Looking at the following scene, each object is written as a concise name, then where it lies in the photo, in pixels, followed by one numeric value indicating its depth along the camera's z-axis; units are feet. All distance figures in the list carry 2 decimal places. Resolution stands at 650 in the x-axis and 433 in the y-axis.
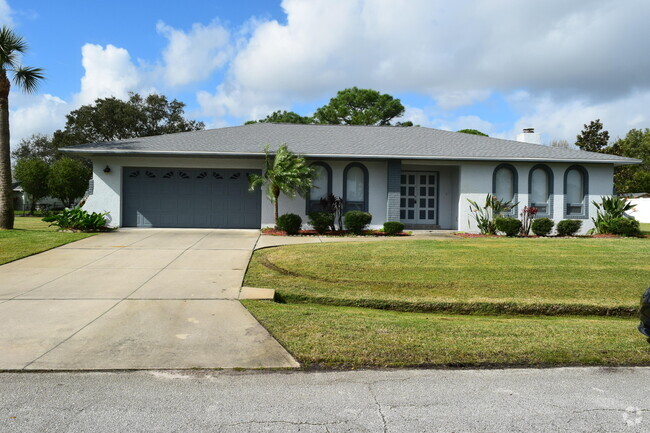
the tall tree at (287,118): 159.84
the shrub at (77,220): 50.34
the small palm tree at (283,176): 53.31
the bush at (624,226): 55.67
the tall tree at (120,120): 142.51
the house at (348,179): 57.11
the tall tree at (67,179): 112.06
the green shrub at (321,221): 54.34
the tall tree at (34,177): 114.01
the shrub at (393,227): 54.75
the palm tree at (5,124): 51.29
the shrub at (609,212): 58.23
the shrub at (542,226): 56.29
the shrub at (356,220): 54.13
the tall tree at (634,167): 143.43
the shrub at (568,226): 56.75
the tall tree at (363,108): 152.97
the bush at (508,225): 54.39
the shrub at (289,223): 52.70
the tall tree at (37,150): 190.29
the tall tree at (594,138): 132.46
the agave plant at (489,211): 57.41
